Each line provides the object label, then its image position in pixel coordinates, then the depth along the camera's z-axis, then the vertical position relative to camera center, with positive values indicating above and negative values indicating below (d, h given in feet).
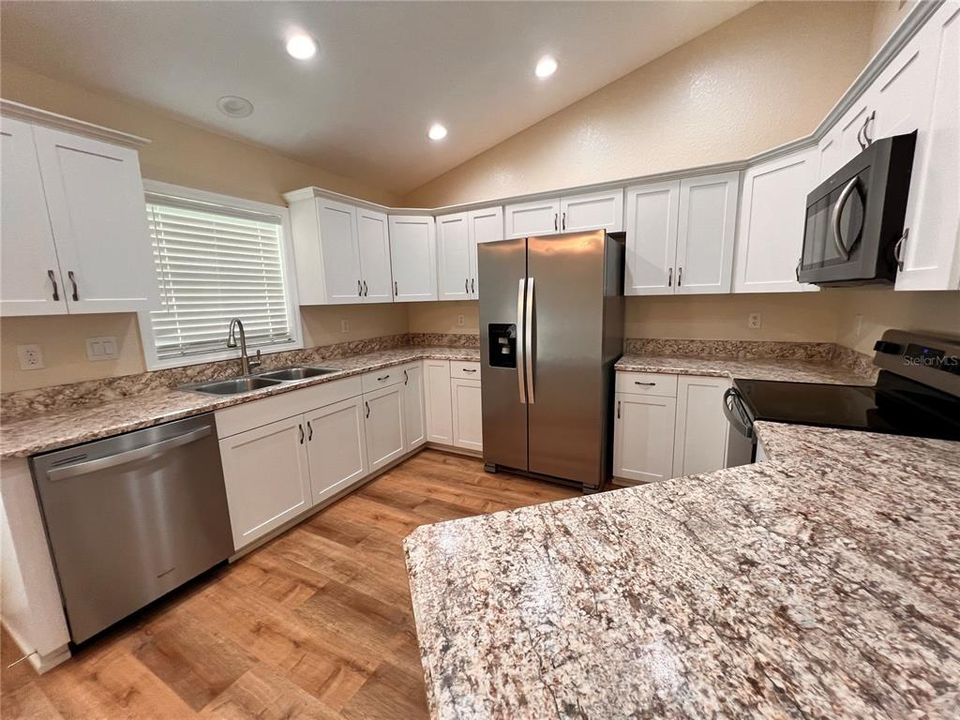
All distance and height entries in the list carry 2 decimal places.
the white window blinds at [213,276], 7.68 +0.91
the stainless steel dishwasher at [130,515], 4.97 -2.87
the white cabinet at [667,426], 7.97 -2.69
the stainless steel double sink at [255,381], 7.94 -1.48
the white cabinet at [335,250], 9.53 +1.64
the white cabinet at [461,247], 10.89 +1.88
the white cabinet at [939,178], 3.31 +1.07
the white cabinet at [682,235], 8.29 +1.54
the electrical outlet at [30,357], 5.86 -0.54
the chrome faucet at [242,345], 8.42 -0.65
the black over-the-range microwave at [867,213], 3.86 +0.94
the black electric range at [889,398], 4.21 -1.41
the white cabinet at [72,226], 5.05 +1.36
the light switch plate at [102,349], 6.57 -0.50
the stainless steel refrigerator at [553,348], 8.39 -0.96
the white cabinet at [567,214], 9.25 +2.35
